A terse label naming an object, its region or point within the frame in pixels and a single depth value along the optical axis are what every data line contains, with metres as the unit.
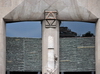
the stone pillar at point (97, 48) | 21.35
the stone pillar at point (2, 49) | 21.28
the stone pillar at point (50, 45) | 21.41
